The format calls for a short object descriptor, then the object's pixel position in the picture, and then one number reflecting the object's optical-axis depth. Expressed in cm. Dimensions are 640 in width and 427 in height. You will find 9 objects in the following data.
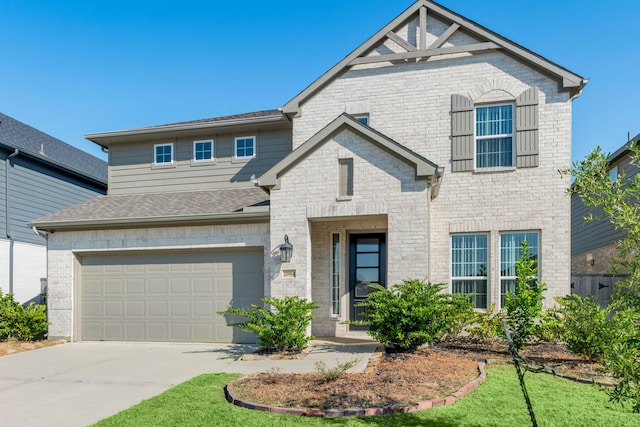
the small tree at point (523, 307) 838
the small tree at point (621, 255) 338
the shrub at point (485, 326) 988
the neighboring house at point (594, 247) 1250
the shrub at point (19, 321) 1133
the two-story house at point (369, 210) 1012
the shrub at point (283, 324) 928
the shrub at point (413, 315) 848
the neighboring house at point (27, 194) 1556
